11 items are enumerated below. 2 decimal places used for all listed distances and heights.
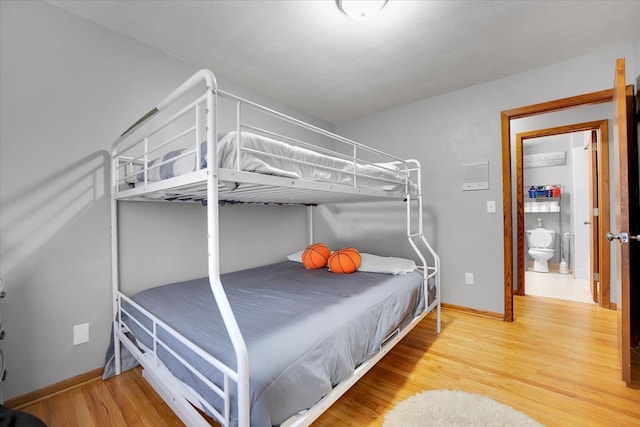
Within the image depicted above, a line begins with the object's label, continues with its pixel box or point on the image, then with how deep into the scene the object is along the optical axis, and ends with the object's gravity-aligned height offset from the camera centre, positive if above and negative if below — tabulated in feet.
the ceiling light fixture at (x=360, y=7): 4.86 +3.83
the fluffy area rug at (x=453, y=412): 4.14 -3.22
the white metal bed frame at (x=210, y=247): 2.79 -0.39
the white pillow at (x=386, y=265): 7.06 -1.38
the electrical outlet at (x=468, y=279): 8.69 -2.13
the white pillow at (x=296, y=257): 8.85 -1.38
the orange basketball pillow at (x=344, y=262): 7.38 -1.30
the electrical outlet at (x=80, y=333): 5.22 -2.25
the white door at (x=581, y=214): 12.54 -0.12
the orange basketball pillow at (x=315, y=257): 7.98 -1.25
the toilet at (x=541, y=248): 14.32 -1.95
